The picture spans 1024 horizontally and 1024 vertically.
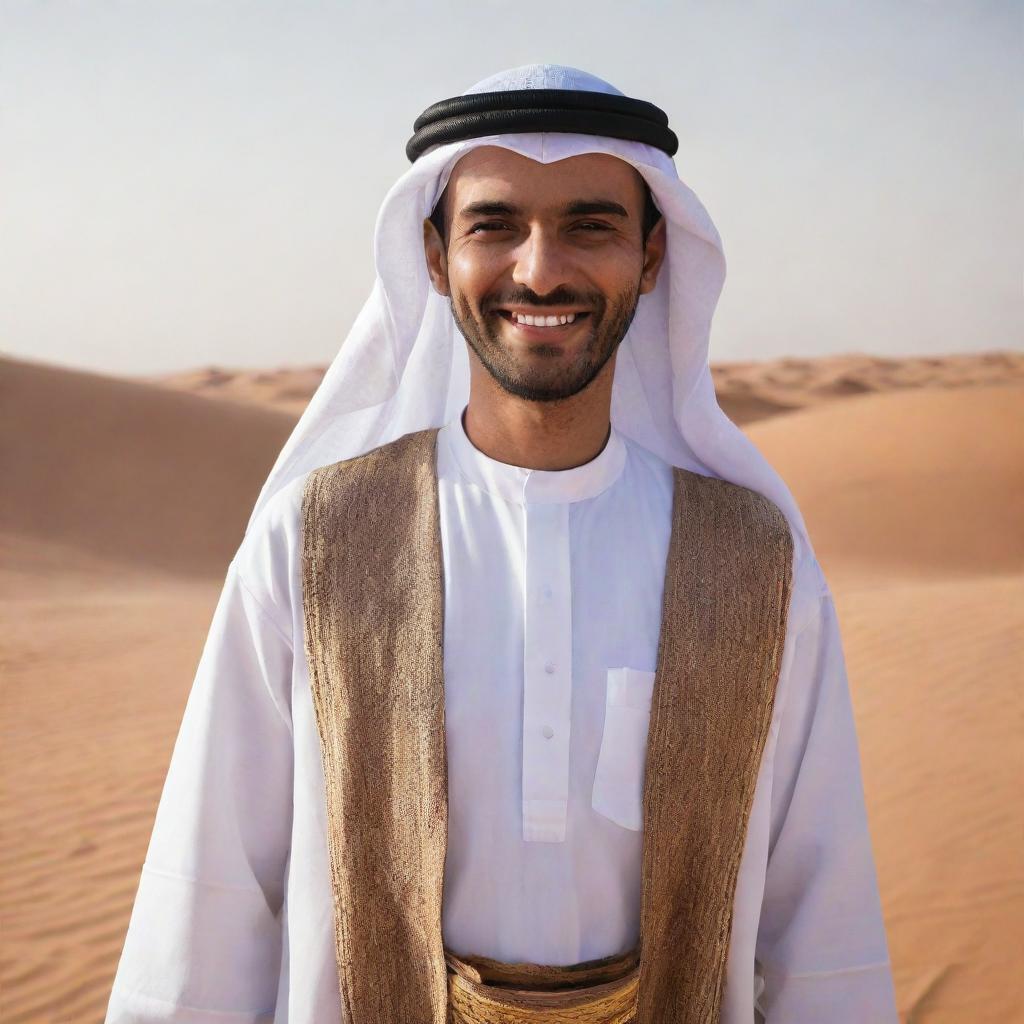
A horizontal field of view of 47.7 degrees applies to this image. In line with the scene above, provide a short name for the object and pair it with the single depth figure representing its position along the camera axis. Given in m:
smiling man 1.64
